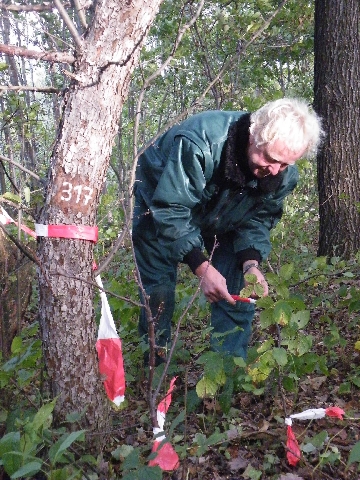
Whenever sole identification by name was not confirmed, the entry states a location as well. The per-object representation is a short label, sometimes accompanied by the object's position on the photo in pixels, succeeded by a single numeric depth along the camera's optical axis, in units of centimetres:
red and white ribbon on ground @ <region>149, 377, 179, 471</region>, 170
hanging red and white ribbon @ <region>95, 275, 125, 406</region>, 214
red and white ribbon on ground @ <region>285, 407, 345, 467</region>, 191
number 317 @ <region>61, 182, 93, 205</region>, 194
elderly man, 234
